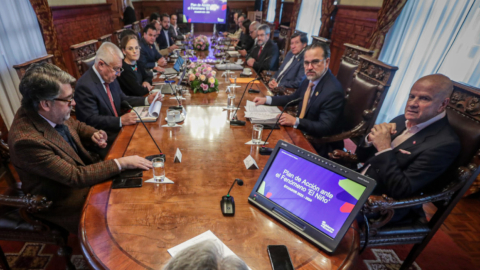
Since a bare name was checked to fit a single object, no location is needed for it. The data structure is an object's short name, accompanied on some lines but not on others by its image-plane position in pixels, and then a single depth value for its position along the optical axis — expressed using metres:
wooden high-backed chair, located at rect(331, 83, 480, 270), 1.12
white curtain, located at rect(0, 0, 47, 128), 2.56
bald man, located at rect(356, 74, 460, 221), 1.18
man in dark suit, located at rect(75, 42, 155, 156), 1.68
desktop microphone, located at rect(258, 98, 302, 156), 1.33
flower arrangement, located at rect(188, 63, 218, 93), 2.20
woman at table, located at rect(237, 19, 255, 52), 5.03
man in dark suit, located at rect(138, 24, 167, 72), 3.25
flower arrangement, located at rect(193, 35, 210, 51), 4.15
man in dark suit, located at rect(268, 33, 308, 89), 2.89
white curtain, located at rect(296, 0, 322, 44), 5.17
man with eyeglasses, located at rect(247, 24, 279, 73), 3.64
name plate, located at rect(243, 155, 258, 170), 1.20
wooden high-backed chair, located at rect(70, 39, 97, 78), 2.10
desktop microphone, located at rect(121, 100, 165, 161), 1.21
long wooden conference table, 0.76
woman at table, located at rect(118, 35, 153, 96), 2.30
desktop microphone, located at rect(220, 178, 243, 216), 0.91
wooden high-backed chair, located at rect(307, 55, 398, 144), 1.65
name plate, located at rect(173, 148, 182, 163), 1.21
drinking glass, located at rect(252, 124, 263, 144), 1.40
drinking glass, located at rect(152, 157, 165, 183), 1.06
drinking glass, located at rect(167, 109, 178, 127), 1.55
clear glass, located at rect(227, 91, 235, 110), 1.89
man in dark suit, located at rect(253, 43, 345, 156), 1.78
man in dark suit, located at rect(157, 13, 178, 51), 4.84
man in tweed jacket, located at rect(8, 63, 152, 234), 1.05
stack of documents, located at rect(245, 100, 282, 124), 1.69
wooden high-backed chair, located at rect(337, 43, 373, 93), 2.24
